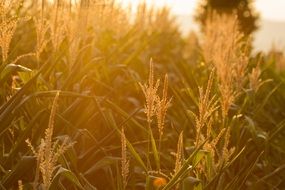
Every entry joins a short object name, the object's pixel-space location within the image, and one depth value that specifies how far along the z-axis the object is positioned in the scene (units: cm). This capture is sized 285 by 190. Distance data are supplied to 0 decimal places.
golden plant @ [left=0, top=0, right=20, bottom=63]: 306
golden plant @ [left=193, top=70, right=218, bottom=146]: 273
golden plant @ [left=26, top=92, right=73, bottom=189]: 212
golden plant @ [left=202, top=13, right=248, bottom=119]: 375
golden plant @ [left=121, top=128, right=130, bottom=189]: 240
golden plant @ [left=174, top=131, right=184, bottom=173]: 256
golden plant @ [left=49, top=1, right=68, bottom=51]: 390
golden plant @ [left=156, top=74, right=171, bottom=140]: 269
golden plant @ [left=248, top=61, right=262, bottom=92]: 480
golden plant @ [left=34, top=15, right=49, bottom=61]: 359
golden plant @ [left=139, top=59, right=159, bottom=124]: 262
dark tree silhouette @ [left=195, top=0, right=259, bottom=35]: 2645
